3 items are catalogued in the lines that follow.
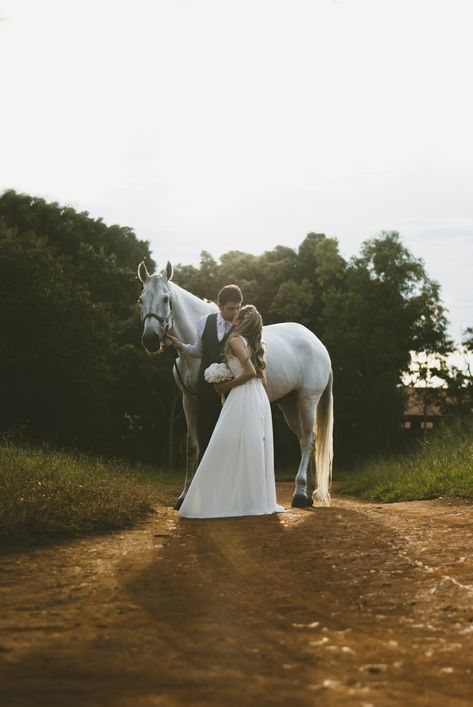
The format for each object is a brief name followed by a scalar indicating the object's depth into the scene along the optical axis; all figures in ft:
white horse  30.58
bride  27.99
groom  30.09
